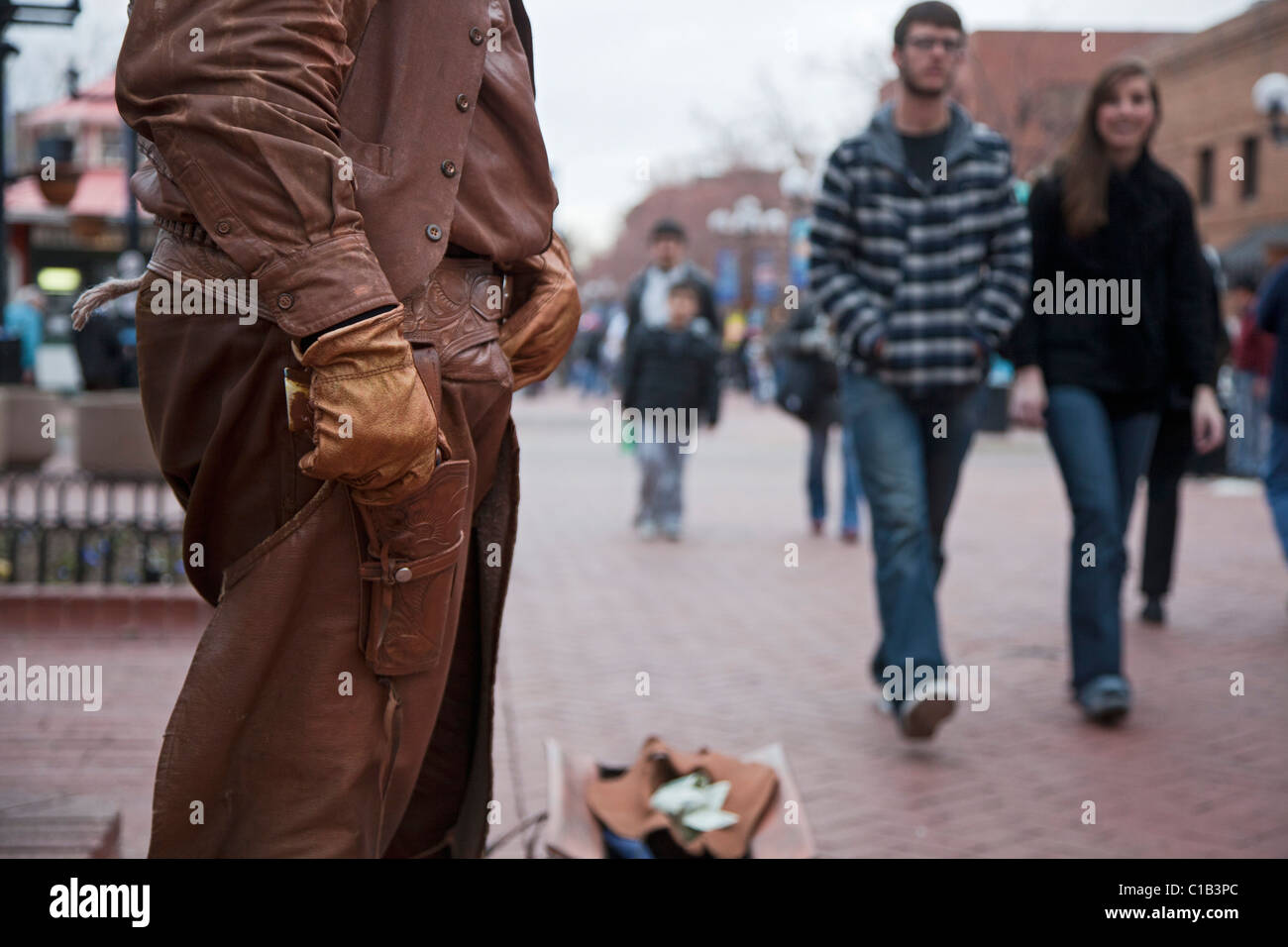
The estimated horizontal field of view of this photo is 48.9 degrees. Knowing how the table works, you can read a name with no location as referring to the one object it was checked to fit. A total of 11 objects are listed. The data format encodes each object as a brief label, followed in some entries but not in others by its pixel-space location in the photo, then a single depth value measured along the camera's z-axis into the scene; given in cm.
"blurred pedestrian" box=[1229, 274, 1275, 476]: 1397
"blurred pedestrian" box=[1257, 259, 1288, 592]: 588
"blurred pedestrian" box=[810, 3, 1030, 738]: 464
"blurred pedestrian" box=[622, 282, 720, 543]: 980
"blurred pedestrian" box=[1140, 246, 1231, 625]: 694
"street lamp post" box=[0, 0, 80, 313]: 453
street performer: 193
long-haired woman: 499
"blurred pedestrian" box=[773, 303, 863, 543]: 998
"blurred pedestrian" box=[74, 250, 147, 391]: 913
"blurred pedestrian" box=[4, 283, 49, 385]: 1446
